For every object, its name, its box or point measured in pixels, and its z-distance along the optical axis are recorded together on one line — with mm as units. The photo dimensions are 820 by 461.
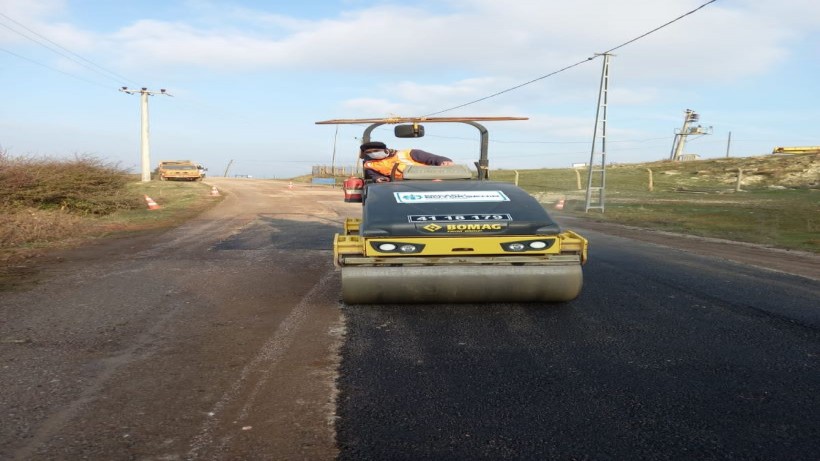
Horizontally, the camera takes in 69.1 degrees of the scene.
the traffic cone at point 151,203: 20498
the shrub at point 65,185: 14961
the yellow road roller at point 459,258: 5641
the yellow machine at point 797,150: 55206
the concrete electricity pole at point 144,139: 43031
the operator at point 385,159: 8562
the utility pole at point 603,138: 20984
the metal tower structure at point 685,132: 73625
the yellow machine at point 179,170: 42719
